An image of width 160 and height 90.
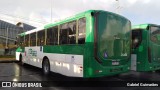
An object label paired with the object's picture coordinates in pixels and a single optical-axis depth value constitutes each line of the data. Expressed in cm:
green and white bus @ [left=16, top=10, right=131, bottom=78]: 468
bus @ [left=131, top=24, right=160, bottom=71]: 633
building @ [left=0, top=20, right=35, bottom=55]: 2757
